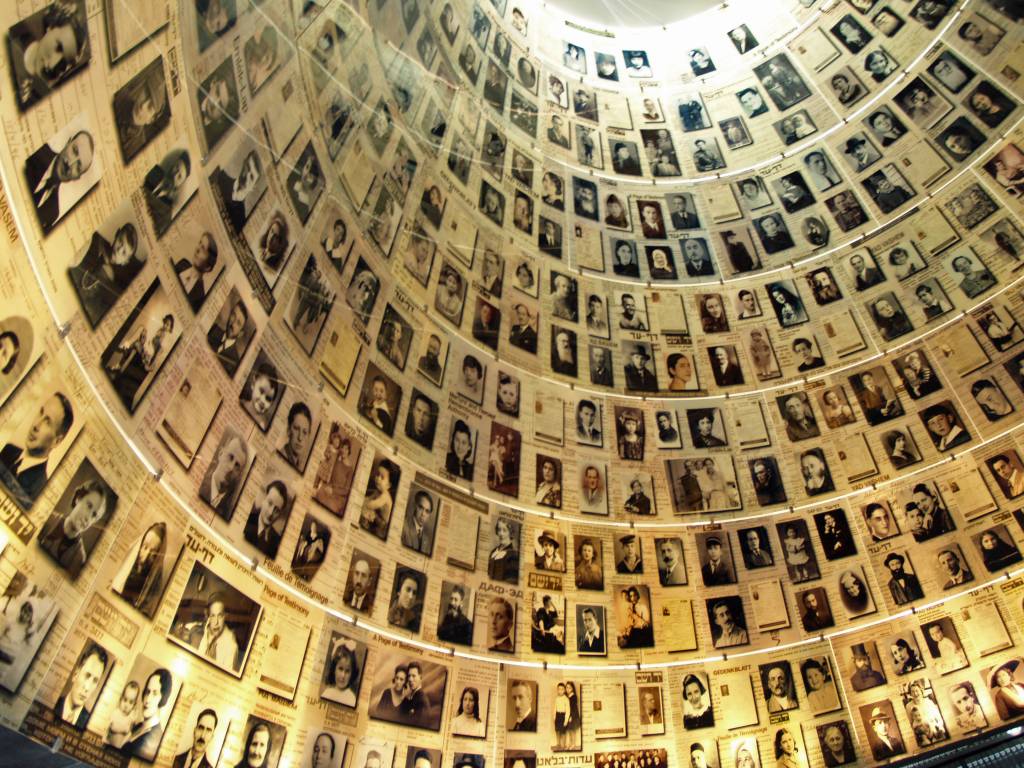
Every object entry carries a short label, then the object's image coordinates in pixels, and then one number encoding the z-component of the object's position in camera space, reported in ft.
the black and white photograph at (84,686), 20.54
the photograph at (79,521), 20.62
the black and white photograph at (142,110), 23.89
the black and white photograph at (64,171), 19.97
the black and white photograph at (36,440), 18.99
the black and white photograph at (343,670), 30.89
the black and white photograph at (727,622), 42.47
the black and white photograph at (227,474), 27.58
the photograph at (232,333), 28.94
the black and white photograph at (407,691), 32.68
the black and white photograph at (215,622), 25.66
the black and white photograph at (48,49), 19.03
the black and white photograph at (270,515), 29.50
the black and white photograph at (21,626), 18.54
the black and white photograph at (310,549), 31.40
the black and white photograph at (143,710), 22.34
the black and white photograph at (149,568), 23.43
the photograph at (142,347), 23.53
